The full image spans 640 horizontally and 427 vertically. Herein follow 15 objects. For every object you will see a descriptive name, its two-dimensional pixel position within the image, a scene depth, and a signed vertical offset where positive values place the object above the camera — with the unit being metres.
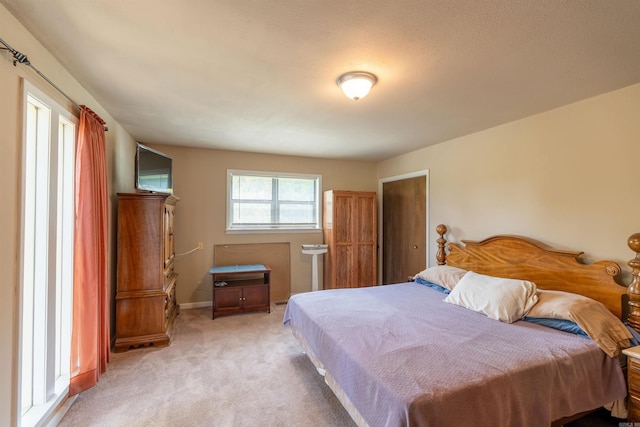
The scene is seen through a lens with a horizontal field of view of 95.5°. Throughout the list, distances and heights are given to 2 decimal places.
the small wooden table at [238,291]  4.00 -1.03
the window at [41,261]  1.88 -0.28
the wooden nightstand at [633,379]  1.83 -1.04
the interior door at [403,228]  4.43 -0.18
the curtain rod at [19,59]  1.43 +0.85
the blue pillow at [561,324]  2.04 -0.80
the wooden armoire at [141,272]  3.03 -0.57
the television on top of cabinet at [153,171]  3.30 +0.58
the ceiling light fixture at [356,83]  2.04 +0.97
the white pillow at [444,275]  3.13 -0.66
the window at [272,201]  4.66 +0.29
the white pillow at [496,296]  2.33 -0.69
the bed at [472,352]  1.45 -0.83
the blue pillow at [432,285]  3.14 -0.79
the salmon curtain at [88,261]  2.18 -0.33
